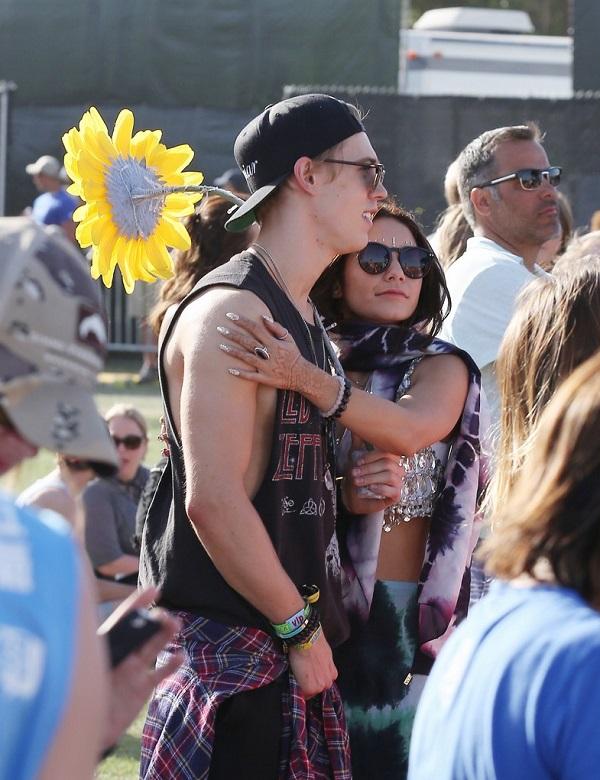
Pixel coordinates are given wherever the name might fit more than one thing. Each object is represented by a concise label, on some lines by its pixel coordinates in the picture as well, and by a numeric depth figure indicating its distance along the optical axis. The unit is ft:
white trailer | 92.68
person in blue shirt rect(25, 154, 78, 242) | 75.96
